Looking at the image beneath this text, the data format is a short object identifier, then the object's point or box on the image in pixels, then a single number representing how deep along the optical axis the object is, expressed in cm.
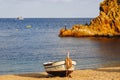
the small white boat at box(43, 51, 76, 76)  3406
